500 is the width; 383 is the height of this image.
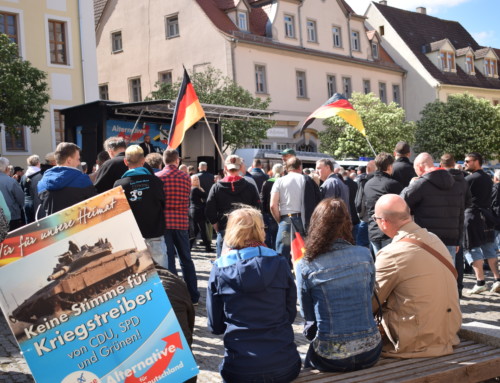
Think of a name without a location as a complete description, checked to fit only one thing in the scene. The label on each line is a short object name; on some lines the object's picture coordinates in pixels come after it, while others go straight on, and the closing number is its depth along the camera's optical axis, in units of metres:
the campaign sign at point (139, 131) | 17.38
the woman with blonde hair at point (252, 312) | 3.71
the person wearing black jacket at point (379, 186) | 7.95
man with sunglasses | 8.94
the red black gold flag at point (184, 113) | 10.55
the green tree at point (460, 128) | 38.44
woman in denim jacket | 3.90
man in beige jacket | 4.18
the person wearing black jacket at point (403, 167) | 8.62
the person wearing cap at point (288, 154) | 9.49
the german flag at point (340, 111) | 14.11
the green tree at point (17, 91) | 17.31
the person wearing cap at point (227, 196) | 8.66
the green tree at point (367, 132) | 33.47
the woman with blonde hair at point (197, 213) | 12.91
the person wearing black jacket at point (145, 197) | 6.64
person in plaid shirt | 7.69
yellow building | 22.75
